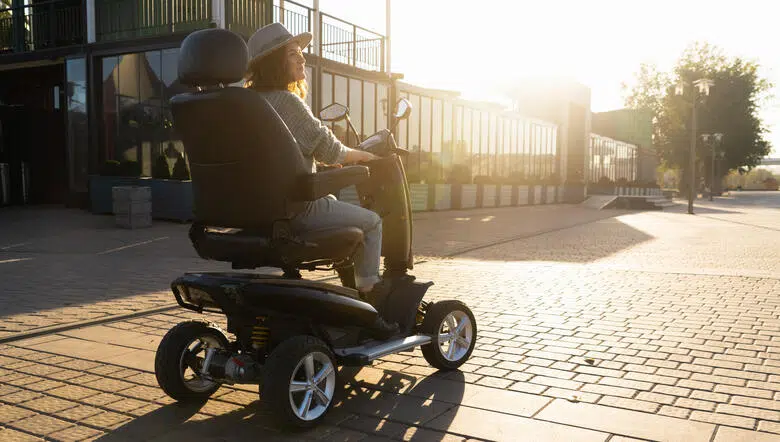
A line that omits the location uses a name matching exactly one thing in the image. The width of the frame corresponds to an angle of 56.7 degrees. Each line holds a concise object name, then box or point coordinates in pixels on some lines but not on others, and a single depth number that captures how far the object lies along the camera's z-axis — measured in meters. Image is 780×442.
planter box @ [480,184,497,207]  31.11
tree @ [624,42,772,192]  59.09
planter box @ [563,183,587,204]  41.41
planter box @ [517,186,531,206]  35.44
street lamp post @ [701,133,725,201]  49.06
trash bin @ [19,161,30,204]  21.69
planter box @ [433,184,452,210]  26.31
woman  3.24
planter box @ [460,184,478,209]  28.62
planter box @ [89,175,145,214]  17.56
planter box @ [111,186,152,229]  14.63
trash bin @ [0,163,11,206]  21.00
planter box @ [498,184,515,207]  33.00
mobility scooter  3.02
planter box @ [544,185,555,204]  39.66
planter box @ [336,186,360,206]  20.15
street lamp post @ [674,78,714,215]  28.17
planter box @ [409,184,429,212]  24.63
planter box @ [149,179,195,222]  16.23
